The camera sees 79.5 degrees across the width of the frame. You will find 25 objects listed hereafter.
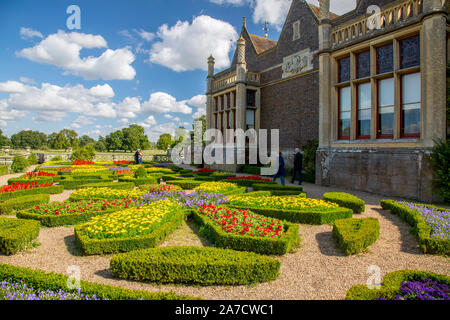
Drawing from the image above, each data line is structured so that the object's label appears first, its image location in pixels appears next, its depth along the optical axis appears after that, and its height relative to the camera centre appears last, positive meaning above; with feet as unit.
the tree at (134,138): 276.21 +16.89
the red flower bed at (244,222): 19.26 -5.49
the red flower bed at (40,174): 48.07 -3.57
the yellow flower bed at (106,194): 32.50 -4.84
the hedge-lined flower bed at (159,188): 36.52 -4.75
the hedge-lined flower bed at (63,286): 11.51 -5.90
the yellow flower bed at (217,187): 35.57 -4.61
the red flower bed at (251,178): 46.21 -4.24
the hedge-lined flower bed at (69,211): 23.79 -5.30
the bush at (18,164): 69.09 -2.27
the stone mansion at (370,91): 31.78 +9.39
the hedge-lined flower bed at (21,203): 27.84 -5.07
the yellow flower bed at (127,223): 19.10 -5.22
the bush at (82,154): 88.58 +0.23
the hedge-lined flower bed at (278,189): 34.42 -4.86
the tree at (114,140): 282.77 +15.20
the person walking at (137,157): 83.75 -0.99
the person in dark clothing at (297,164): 47.17 -1.93
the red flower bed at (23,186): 34.94 -4.31
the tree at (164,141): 282.93 +13.81
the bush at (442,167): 29.63 -1.64
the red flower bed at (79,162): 79.51 -2.23
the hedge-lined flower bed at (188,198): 29.10 -5.14
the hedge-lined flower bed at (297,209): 24.62 -5.35
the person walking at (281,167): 45.11 -2.34
